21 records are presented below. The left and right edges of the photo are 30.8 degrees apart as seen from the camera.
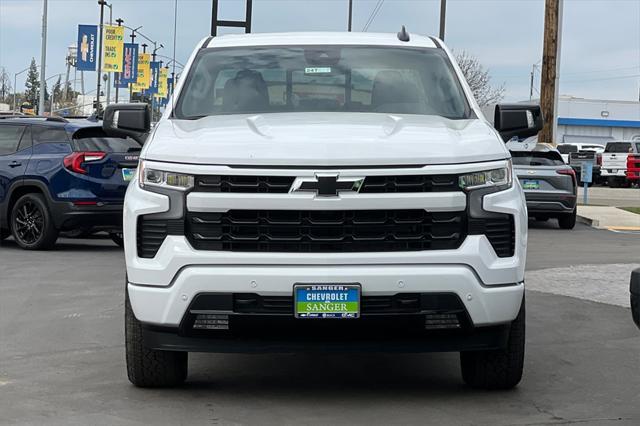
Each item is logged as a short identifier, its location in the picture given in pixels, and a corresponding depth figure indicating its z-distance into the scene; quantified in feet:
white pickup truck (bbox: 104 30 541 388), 19.27
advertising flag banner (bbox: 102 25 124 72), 151.53
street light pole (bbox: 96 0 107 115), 178.40
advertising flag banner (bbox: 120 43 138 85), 181.57
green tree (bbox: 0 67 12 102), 467.07
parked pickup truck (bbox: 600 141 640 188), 150.41
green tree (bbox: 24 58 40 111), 531.50
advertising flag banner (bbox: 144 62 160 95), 236.57
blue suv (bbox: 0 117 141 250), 48.78
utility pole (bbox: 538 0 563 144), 94.79
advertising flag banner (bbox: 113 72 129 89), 182.70
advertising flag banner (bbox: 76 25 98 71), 151.02
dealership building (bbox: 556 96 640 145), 291.99
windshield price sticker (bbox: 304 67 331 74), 24.68
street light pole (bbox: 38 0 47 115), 147.64
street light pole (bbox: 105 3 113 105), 213.83
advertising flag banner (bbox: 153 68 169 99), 260.36
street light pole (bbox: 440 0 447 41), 120.37
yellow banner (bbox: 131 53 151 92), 203.21
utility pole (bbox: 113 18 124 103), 183.42
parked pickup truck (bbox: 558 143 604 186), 130.62
